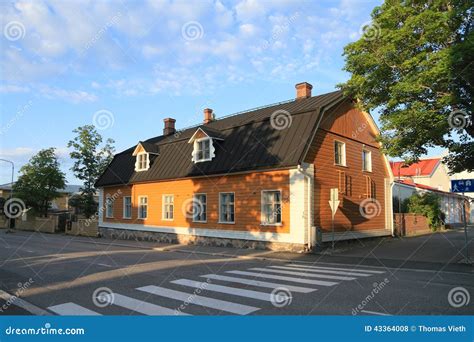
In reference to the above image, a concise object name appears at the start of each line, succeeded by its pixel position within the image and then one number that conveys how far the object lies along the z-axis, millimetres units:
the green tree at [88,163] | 40656
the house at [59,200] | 61031
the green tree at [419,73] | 13228
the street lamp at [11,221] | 45375
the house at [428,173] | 50656
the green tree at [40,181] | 43312
